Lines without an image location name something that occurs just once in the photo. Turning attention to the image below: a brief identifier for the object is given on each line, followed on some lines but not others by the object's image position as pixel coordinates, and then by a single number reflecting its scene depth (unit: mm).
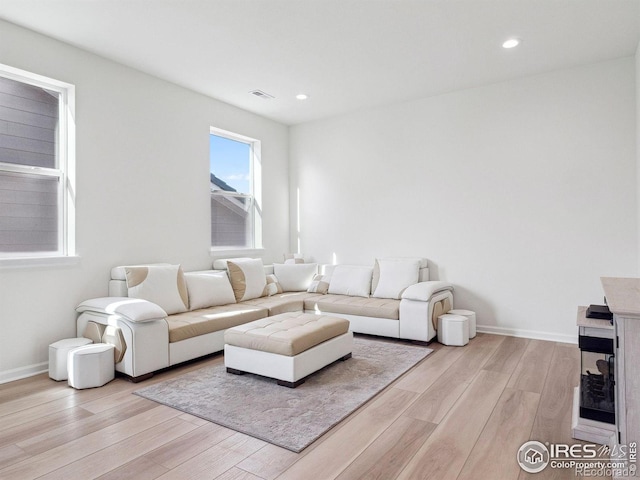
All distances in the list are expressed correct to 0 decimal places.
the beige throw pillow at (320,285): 5270
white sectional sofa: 3221
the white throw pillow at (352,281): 5020
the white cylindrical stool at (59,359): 3135
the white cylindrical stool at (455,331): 4125
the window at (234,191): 5227
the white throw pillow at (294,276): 5434
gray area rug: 2379
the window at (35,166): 3299
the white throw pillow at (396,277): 4711
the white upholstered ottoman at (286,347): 2982
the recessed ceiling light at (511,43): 3535
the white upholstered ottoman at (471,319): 4406
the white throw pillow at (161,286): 3660
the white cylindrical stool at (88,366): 2980
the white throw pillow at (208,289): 4113
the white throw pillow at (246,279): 4668
